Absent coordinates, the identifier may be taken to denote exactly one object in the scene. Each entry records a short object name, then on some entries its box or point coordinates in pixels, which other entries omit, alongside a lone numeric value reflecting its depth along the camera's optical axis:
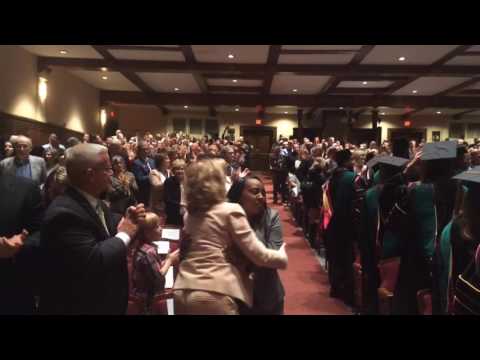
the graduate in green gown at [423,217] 2.38
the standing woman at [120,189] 3.81
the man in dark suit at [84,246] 1.74
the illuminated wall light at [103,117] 16.28
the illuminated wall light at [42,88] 11.28
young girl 2.59
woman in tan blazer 1.90
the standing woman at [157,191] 4.97
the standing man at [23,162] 5.54
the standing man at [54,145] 7.61
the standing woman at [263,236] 2.27
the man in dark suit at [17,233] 2.10
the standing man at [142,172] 5.35
